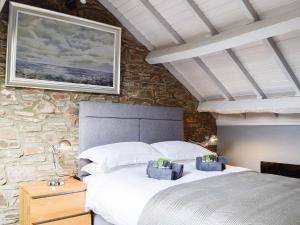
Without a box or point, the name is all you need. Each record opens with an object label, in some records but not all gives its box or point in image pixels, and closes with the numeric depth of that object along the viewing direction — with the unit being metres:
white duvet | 2.00
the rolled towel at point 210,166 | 2.85
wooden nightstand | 2.34
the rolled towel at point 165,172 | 2.38
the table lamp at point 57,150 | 2.72
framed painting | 2.81
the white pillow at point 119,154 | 2.69
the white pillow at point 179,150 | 3.17
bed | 1.62
